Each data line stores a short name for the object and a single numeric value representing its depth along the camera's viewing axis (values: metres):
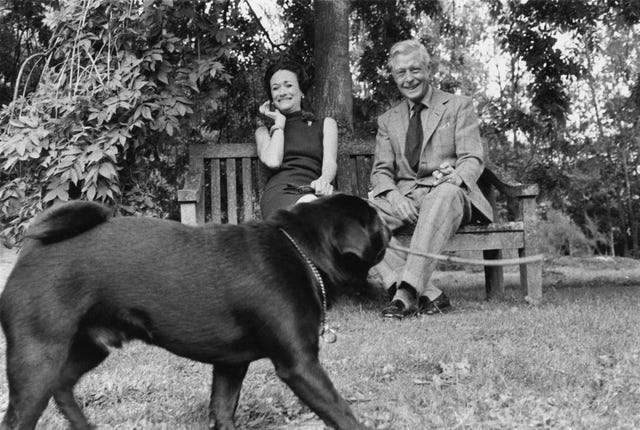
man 4.70
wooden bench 5.04
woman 4.91
